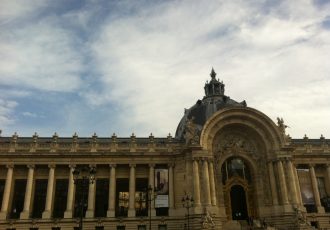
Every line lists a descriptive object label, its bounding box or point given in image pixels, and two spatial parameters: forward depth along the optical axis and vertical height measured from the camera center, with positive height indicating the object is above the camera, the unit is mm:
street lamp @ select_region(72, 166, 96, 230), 23611 +3646
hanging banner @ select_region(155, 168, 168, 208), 43688 +4593
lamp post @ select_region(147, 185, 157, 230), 41794 +3565
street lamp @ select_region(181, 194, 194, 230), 38812 +2354
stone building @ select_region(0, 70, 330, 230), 41875 +5626
